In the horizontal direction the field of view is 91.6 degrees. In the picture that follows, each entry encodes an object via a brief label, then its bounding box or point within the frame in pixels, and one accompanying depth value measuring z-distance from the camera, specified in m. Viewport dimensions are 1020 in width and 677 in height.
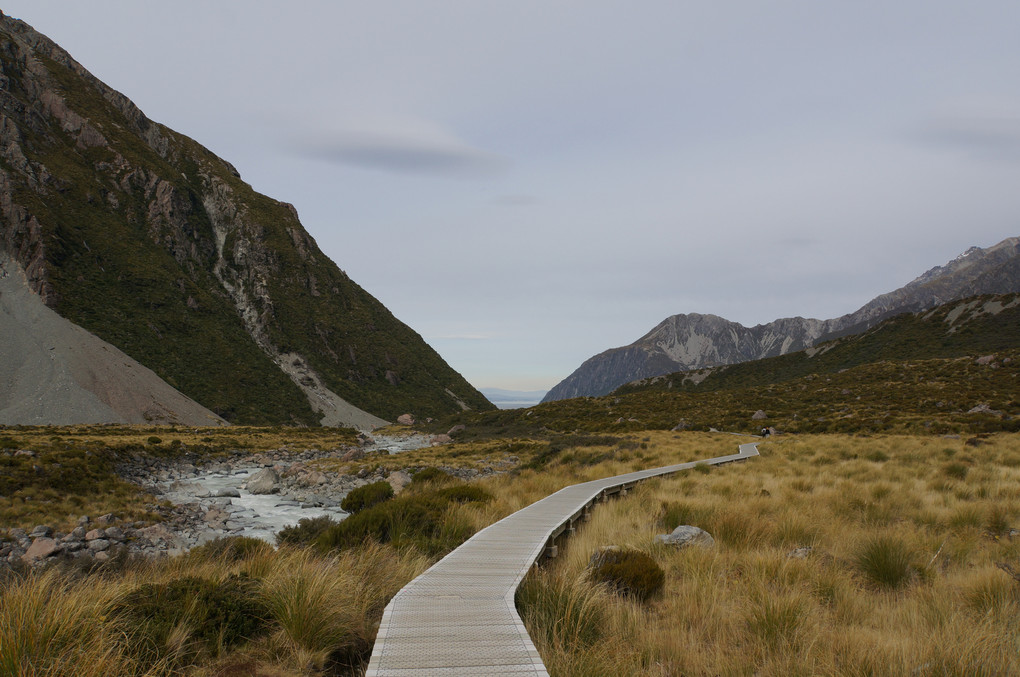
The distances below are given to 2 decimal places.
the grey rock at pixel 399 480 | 19.82
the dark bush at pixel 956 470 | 13.58
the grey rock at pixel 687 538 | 7.97
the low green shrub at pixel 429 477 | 18.41
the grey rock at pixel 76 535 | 13.21
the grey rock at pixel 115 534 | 13.73
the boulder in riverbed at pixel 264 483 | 23.83
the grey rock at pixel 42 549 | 11.88
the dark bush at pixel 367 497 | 15.04
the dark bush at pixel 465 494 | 13.14
